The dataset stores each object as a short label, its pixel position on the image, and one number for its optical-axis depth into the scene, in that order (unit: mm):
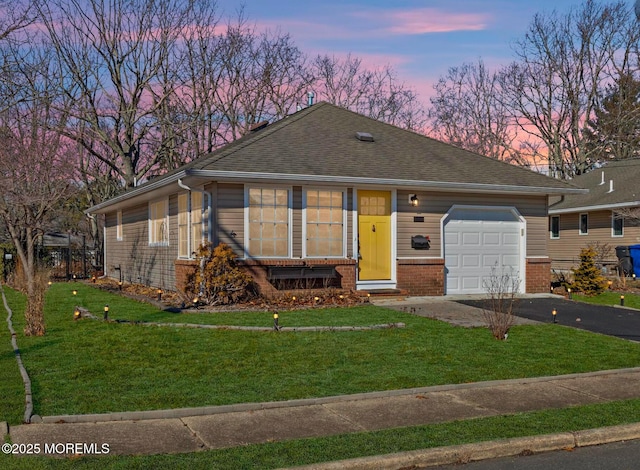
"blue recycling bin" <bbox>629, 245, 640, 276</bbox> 25406
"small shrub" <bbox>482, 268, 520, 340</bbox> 10922
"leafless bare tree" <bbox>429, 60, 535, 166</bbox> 46750
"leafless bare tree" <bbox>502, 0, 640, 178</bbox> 42000
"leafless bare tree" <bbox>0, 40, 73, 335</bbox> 16219
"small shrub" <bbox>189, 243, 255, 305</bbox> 14609
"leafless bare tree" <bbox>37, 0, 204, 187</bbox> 29609
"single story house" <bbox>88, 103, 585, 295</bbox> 15359
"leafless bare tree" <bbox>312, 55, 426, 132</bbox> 42750
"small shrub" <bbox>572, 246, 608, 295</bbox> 17641
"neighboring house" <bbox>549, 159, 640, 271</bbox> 27734
